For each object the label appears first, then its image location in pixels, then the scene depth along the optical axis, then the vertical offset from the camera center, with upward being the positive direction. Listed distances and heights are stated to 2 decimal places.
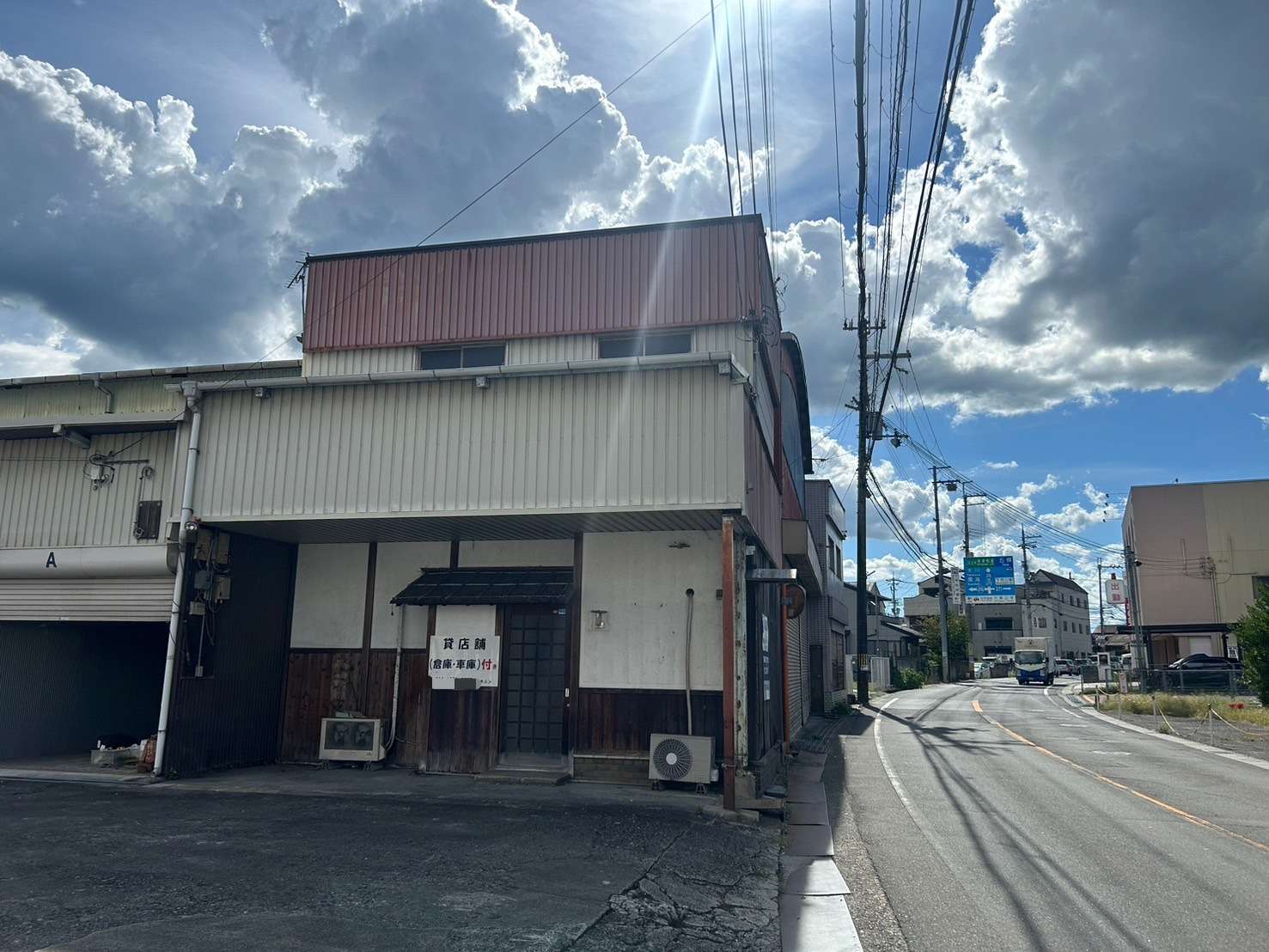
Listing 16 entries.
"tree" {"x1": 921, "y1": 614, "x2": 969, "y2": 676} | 71.25 +0.54
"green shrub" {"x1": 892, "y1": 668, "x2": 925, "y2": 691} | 50.75 -1.81
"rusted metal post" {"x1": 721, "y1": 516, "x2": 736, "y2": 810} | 10.50 -0.25
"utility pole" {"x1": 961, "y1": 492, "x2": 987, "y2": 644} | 55.84 +4.09
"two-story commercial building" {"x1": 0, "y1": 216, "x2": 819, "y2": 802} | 11.68 +1.62
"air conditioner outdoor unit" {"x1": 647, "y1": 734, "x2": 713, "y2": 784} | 11.66 -1.49
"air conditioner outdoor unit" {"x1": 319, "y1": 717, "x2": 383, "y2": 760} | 13.40 -1.49
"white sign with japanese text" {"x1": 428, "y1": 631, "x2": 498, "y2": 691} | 13.26 -0.29
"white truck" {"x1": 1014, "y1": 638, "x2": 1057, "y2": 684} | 56.47 -0.93
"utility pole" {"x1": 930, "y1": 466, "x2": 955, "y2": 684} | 58.03 +3.00
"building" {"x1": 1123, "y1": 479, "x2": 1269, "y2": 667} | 47.50 +5.11
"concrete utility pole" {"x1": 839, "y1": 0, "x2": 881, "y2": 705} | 28.85 +4.68
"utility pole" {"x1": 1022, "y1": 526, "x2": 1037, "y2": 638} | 85.38 +5.17
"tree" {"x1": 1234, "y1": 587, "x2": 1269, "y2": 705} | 26.62 +0.23
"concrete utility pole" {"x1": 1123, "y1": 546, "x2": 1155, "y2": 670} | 46.12 +2.26
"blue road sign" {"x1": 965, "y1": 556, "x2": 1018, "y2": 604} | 54.62 +4.29
